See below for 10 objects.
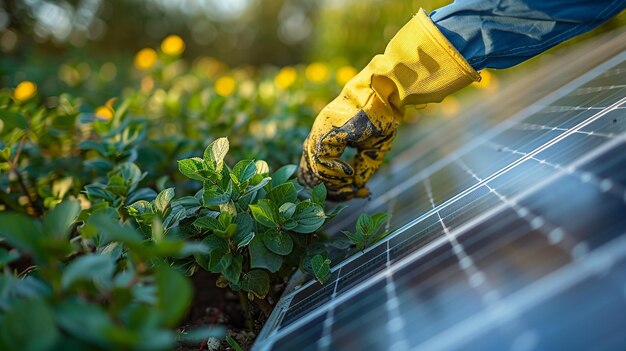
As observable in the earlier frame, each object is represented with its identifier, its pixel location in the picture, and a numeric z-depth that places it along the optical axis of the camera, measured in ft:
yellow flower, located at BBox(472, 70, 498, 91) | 13.64
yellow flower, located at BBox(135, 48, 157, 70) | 12.46
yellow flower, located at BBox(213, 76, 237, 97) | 11.63
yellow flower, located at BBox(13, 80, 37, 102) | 9.71
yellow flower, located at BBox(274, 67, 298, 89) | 11.73
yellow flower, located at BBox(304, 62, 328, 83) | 12.30
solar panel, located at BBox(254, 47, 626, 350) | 2.88
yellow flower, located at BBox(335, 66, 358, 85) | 12.11
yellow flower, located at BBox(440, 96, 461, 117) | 16.02
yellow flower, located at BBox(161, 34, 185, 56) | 11.68
